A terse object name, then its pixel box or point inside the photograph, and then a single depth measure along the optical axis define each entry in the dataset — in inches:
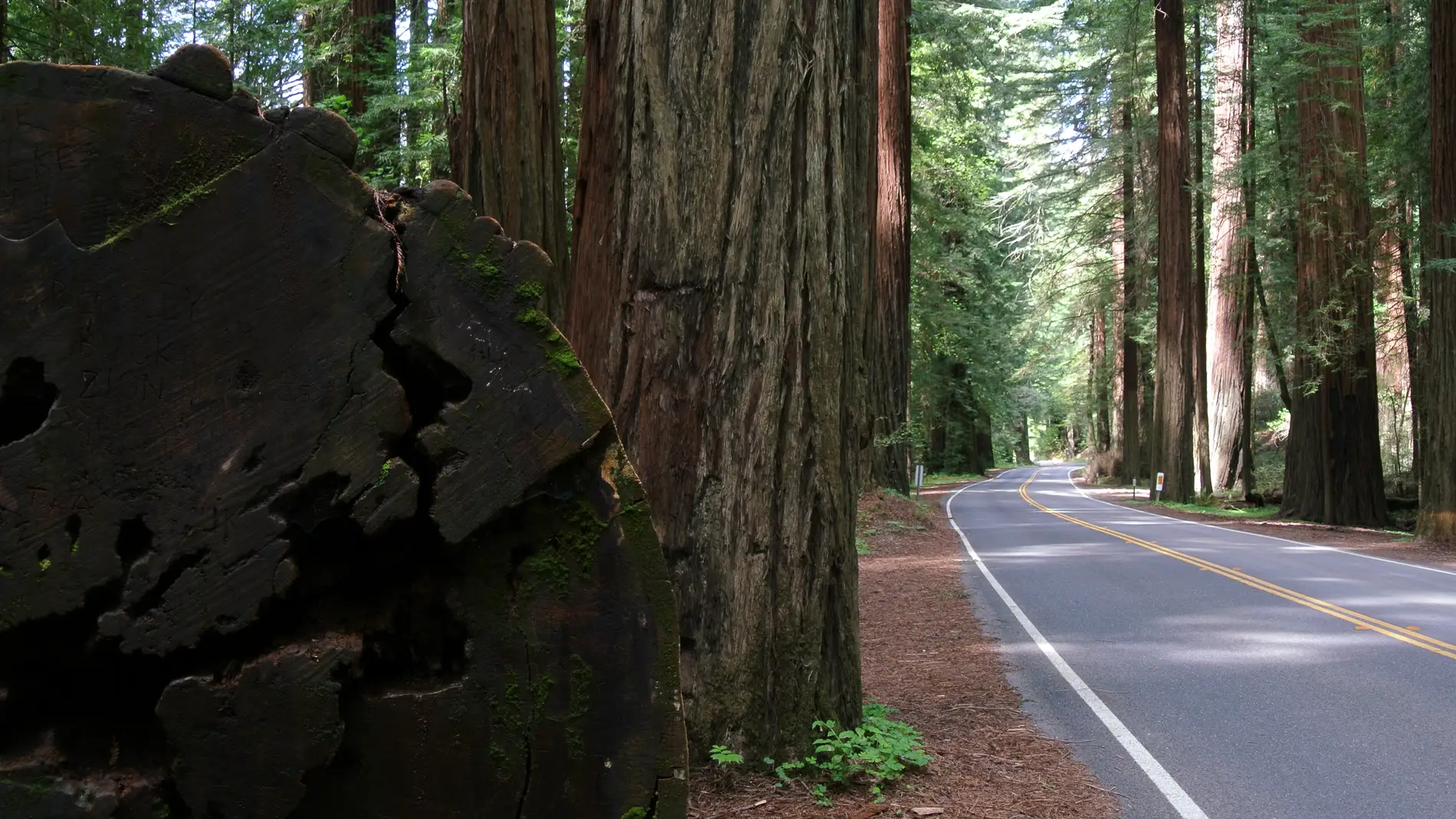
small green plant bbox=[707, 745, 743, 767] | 186.7
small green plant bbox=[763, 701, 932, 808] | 195.2
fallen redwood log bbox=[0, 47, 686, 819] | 87.4
